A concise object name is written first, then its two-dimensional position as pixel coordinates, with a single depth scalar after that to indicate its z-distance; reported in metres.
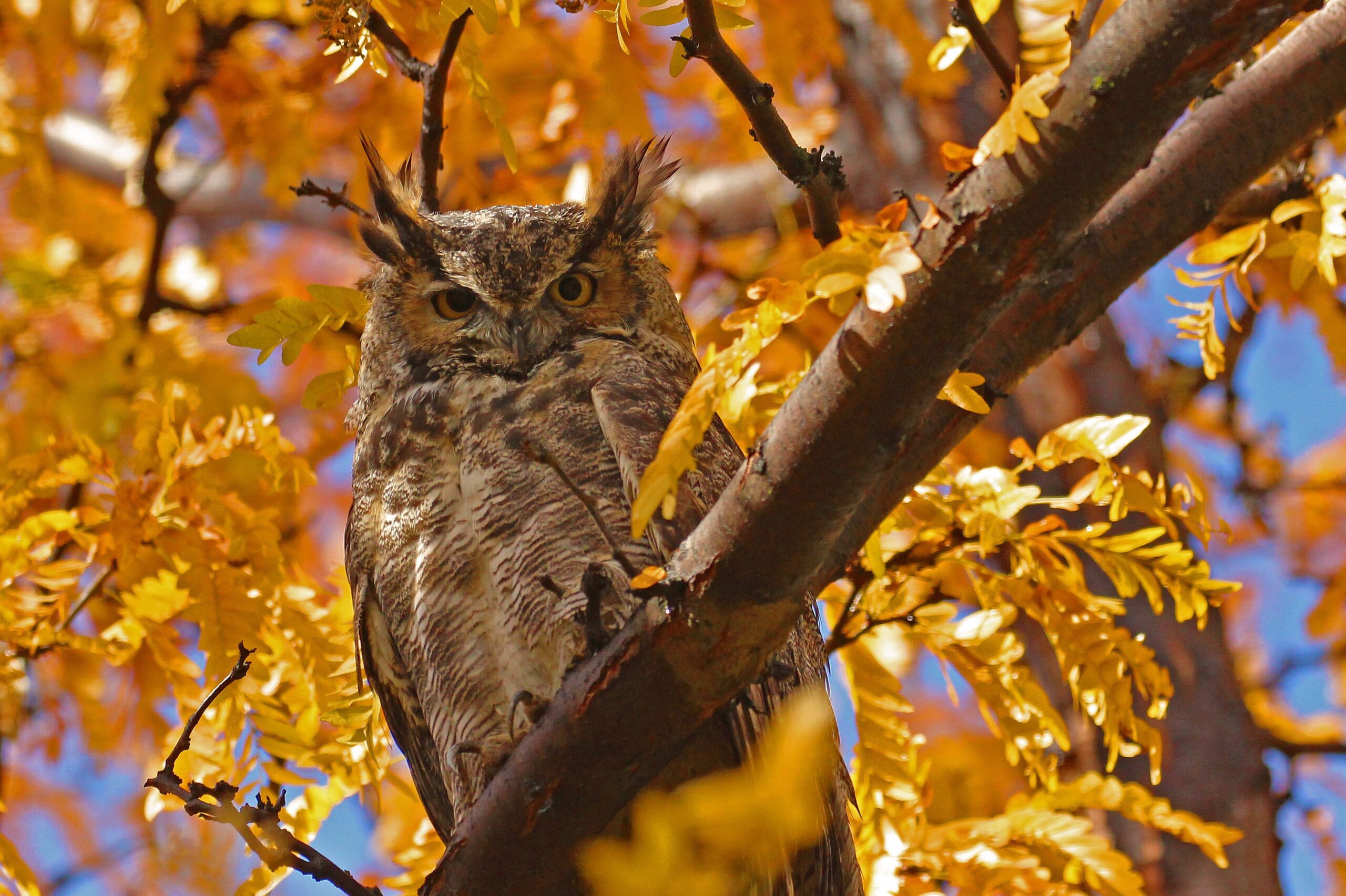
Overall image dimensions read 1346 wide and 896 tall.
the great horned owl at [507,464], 7.22
